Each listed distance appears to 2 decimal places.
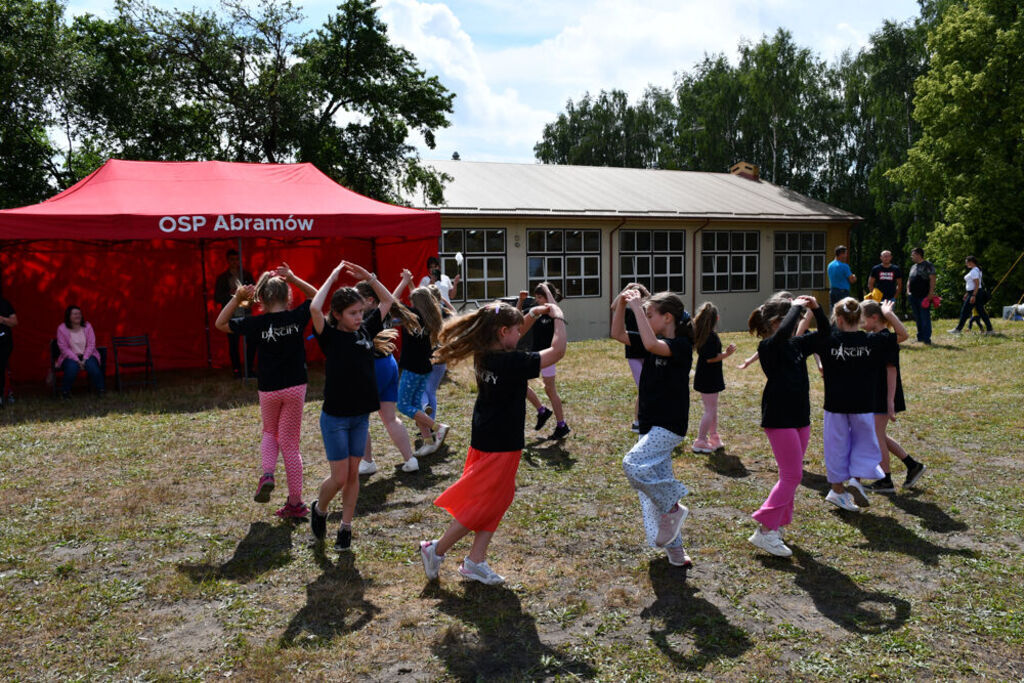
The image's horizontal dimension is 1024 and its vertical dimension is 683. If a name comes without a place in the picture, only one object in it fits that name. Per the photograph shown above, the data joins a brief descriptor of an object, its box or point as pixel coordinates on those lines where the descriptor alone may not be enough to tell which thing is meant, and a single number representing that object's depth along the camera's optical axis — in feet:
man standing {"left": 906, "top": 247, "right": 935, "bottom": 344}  45.83
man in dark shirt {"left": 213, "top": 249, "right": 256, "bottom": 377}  40.19
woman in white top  51.47
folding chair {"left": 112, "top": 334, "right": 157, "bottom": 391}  38.09
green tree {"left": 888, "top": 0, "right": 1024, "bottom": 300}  82.94
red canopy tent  34.73
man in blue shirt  45.80
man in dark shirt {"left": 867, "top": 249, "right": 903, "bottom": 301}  45.14
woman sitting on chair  35.58
